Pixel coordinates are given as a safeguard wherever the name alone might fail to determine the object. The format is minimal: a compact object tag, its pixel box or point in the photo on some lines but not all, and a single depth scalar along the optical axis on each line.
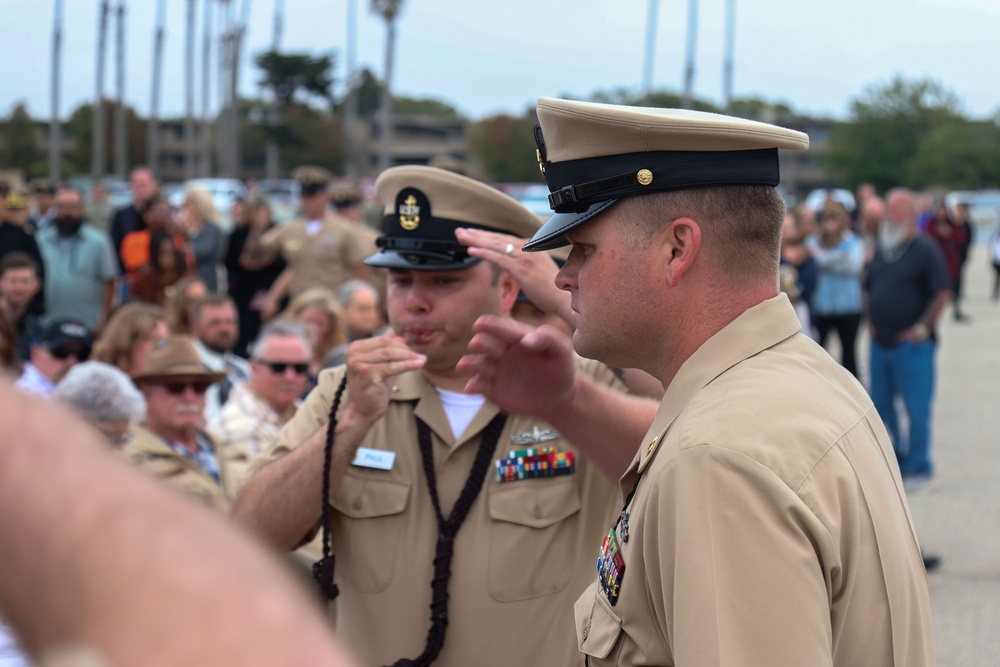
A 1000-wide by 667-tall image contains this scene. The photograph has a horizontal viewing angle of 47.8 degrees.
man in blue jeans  8.36
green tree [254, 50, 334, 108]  58.97
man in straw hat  5.11
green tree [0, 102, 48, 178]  68.56
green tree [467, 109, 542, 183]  81.69
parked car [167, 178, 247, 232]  27.97
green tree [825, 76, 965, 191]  78.19
